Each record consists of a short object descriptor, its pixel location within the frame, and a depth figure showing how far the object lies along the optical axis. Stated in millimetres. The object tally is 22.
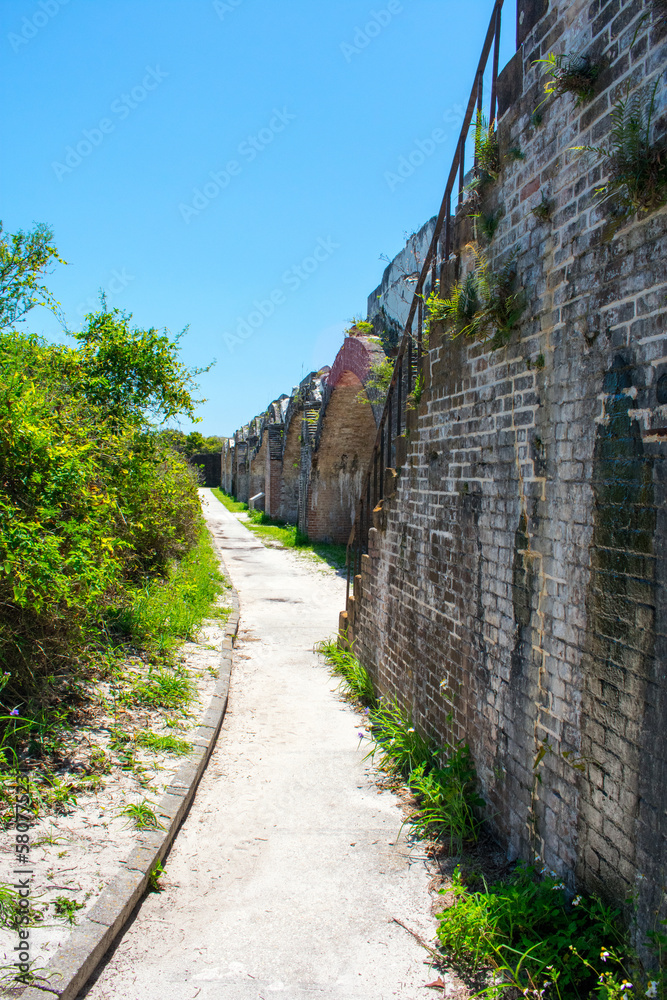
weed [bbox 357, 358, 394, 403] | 8932
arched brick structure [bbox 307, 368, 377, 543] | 16344
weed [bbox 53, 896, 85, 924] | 2714
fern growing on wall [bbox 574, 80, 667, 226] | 2172
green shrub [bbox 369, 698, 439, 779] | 4469
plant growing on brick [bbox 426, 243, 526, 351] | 3301
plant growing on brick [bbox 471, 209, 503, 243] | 3547
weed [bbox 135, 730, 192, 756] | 4547
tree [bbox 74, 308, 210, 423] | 7594
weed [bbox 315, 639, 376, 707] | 6105
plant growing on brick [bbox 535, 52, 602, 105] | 2605
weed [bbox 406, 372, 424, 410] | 4801
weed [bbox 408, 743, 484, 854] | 3553
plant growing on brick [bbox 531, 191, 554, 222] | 2959
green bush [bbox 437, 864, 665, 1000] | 2240
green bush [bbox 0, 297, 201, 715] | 3871
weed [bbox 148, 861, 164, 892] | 3250
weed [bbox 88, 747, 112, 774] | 4016
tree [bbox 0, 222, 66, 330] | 5949
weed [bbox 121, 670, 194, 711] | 5207
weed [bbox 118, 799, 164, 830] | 3556
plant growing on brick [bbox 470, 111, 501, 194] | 3527
